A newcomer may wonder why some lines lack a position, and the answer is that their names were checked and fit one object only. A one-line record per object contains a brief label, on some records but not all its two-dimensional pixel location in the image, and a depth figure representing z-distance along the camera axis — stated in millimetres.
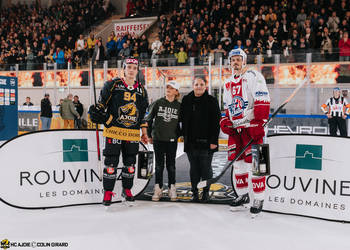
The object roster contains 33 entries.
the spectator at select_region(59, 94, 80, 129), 10230
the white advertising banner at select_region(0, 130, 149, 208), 3359
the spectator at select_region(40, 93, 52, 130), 10294
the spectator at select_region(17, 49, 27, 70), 14991
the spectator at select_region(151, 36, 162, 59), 12758
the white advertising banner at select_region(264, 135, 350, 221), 3132
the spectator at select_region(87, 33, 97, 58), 13742
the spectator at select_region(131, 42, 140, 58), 12836
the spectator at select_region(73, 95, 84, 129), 11125
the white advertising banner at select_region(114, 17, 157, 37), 17000
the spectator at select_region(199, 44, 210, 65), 9571
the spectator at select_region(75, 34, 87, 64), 12423
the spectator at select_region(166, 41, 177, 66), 10266
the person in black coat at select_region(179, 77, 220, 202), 3844
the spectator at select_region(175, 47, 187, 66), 10188
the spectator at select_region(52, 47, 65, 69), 13661
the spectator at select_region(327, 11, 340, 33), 10828
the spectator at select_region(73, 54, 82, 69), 11566
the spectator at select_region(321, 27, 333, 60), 9875
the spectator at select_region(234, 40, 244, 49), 10844
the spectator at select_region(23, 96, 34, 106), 11847
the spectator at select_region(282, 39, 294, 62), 9240
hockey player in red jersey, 3227
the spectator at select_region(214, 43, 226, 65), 9492
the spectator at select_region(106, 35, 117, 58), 13750
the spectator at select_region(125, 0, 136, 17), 18016
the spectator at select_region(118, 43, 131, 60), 12547
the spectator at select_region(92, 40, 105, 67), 11961
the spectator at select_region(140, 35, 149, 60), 12901
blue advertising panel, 7832
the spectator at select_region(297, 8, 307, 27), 11570
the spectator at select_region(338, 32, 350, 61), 8727
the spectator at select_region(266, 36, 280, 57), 10097
